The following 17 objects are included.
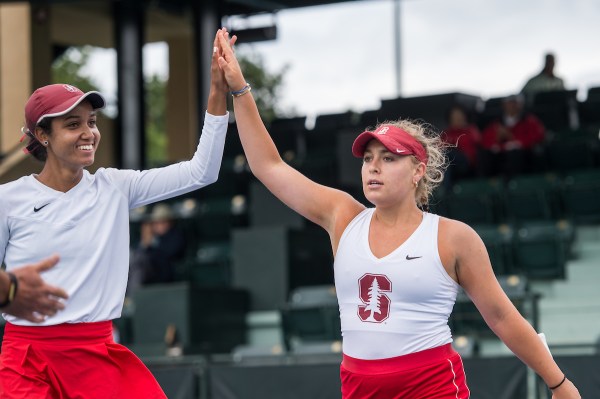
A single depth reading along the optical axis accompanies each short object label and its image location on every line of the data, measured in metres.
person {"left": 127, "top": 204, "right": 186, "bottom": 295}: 14.71
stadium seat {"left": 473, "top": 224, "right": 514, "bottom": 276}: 13.34
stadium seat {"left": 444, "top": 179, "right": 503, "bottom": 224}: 15.00
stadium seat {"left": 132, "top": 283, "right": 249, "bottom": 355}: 13.38
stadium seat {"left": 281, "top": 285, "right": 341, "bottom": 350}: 12.62
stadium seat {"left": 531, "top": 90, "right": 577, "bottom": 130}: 17.98
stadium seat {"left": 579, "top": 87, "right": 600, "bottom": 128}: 18.39
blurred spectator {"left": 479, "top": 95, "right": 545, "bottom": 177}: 16.45
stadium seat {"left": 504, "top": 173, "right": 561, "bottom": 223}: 14.95
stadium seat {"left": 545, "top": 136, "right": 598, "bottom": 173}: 16.16
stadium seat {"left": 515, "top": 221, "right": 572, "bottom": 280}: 13.45
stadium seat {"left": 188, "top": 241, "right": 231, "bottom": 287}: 15.66
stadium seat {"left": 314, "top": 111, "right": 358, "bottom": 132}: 19.94
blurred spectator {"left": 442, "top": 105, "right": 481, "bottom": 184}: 15.55
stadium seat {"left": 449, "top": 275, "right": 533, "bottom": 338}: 11.96
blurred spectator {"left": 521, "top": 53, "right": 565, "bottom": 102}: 18.48
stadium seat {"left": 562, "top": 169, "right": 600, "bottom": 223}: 14.77
